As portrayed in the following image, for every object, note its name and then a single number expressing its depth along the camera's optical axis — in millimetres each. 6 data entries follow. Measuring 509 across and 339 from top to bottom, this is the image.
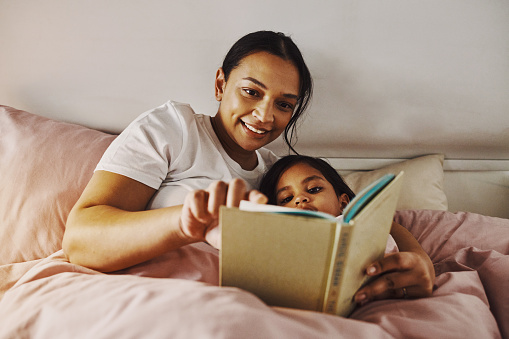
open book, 558
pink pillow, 1026
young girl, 732
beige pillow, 1404
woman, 738
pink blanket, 524
